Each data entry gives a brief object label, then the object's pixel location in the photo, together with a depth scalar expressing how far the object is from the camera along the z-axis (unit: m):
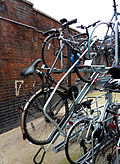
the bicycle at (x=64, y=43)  2.31
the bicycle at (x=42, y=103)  1.93
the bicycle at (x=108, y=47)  3.40
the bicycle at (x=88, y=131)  2.00
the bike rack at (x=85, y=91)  2.20
